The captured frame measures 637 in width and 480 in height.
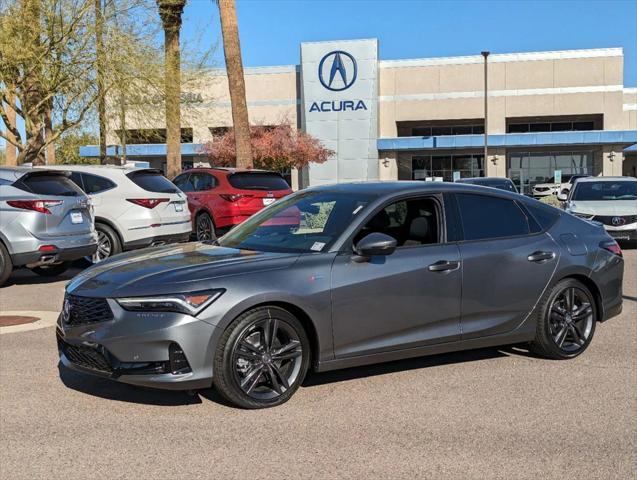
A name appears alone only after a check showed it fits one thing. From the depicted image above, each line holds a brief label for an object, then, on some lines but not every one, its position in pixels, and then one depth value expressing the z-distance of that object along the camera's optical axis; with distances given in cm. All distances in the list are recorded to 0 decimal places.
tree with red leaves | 3994
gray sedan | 452
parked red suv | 1437
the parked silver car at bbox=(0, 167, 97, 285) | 973
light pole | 4328
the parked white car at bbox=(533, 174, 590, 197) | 4323
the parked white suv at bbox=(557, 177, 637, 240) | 1509
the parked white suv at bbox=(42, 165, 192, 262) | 1170
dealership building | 4859
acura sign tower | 4856
